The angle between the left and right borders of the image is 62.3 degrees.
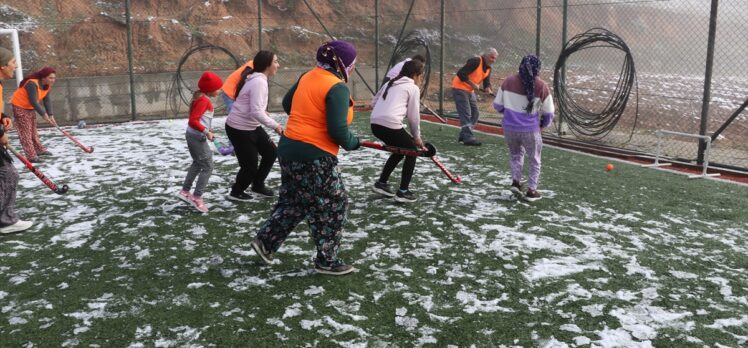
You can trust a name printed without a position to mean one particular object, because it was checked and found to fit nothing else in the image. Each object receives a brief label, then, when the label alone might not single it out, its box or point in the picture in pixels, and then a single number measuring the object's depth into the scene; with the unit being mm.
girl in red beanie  6176
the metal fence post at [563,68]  11000
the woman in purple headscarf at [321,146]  4316
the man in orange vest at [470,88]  10547
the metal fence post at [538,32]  11311
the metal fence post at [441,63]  13484
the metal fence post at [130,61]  13844
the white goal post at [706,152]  8172
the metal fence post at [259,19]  15352
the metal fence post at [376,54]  15430
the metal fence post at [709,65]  8523
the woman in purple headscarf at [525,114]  6531
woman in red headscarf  9055
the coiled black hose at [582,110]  10117
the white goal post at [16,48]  12398
